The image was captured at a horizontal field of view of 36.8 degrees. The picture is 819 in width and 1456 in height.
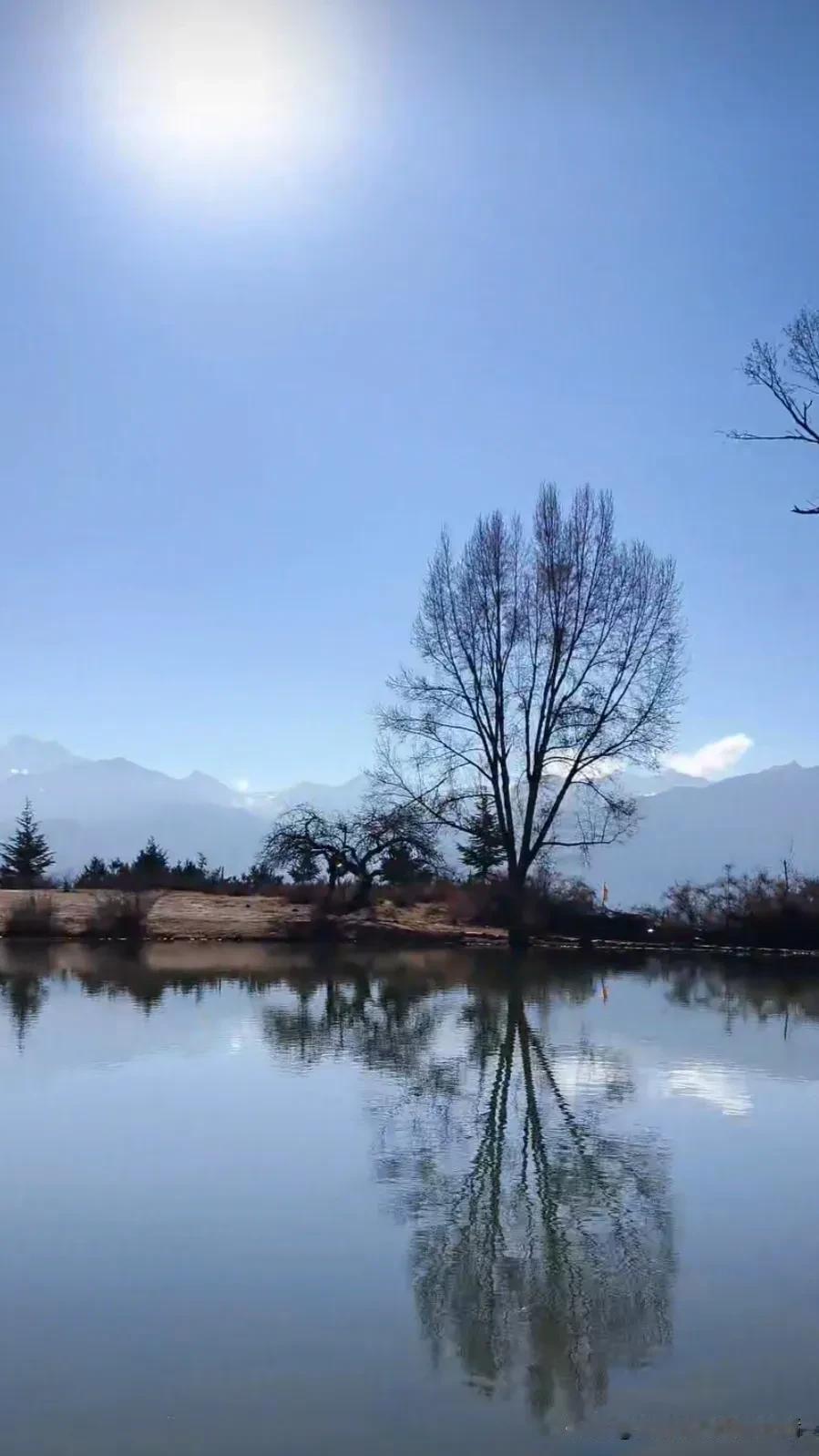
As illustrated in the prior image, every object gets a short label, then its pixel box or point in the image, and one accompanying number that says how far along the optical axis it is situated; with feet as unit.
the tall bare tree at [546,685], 92.58
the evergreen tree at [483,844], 95.61
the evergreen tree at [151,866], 97.00
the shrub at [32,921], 82.28
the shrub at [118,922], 81.76
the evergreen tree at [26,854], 118.11
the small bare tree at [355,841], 94.32
